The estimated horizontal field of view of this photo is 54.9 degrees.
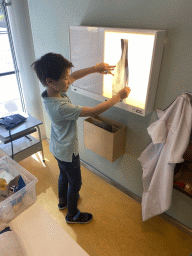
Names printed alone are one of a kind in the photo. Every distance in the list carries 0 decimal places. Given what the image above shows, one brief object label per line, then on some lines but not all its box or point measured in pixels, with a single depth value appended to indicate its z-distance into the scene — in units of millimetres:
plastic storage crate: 1024
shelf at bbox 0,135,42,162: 1969
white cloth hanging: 1080
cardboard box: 1467
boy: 1069
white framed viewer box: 1076
